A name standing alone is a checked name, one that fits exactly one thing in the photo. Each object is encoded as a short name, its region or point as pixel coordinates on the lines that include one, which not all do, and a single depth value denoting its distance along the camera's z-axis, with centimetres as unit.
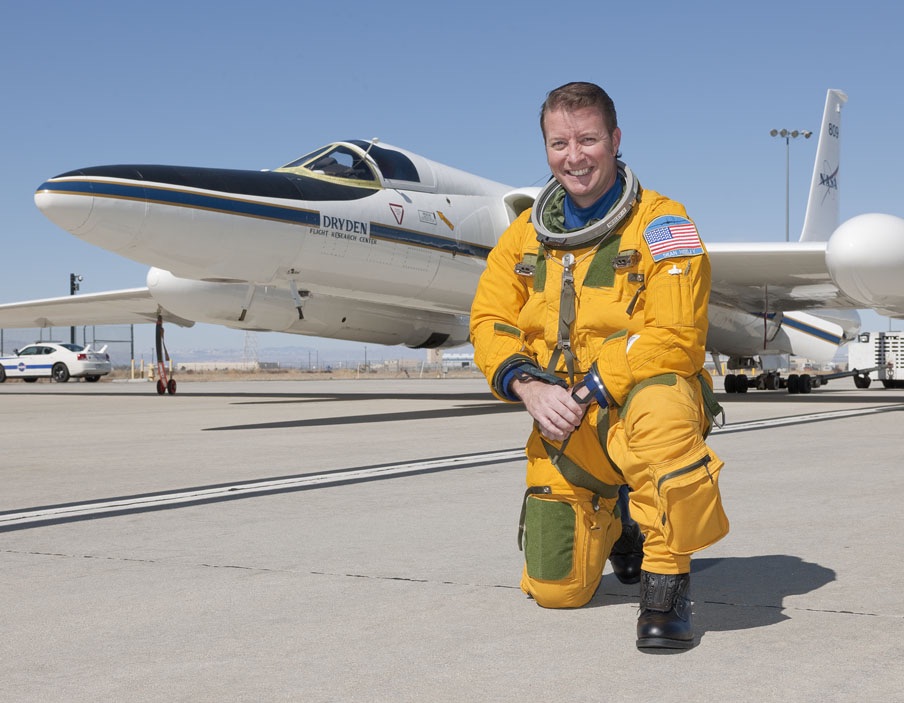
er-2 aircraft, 1133
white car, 3625
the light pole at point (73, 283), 5222
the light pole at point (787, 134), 4294
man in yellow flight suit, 292
